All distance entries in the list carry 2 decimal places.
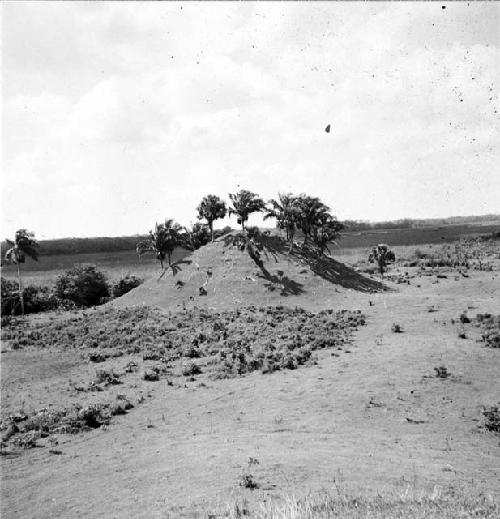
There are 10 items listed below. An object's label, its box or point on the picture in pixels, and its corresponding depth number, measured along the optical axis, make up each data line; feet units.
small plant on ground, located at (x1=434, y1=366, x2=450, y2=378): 85.97
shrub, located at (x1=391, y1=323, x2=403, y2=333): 122.52
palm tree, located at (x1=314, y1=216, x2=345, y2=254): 210.79
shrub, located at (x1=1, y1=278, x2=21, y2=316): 208.13
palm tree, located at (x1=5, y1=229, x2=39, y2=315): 200.54
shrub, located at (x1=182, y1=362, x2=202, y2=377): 100.73
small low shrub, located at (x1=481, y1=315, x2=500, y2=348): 106.32
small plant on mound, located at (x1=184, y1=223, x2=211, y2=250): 238.89
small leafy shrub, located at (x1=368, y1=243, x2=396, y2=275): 236.02
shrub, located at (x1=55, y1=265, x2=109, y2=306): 224.53
